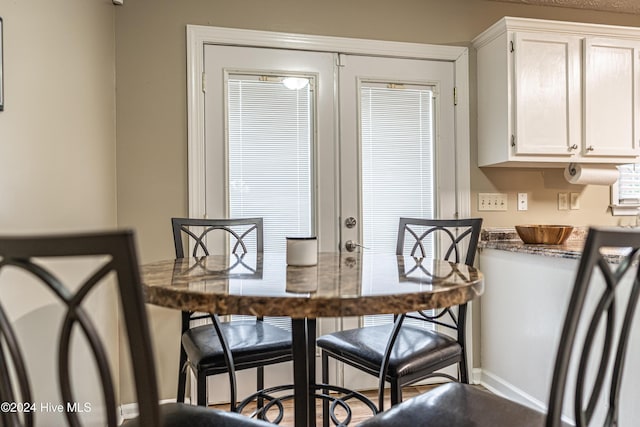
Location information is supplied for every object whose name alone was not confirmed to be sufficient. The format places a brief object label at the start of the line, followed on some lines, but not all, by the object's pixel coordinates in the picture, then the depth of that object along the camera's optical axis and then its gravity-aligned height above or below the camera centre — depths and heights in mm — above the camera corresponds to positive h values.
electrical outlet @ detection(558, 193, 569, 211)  2734 +58
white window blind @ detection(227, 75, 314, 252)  2344 +344
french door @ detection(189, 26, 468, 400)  2314 +398
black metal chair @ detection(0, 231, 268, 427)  545 -145
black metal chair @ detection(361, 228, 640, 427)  675 -341
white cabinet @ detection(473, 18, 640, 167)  2346 +677
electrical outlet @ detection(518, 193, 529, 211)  2672 +63
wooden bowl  2299 -129
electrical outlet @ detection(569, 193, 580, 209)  2752 +68
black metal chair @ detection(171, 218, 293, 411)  1535 -505
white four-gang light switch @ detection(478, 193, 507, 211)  2621 +62
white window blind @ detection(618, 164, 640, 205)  2832 +175
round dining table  810 -164
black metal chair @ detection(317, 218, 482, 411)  1459 -513
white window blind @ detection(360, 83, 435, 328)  2490 +317
